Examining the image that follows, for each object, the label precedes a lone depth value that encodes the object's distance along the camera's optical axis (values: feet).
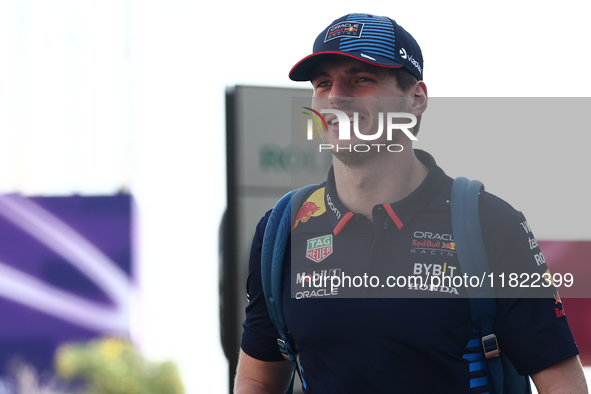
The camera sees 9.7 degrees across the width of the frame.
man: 18.38
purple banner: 102.29
